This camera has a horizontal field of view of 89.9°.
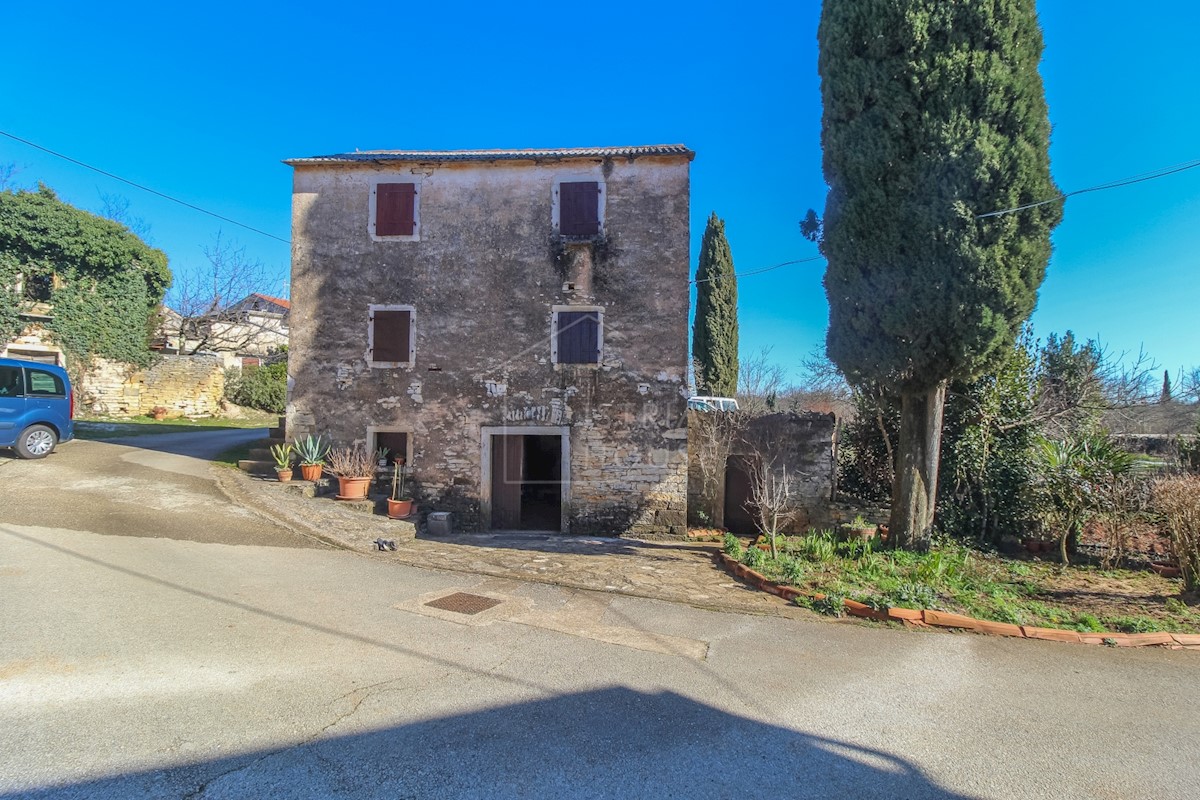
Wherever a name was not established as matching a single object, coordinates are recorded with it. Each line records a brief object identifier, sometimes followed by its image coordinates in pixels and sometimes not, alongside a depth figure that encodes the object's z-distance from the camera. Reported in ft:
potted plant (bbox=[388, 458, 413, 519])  35.37
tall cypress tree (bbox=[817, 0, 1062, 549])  23.91
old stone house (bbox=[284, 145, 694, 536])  38.19
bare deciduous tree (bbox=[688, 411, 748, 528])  38.63
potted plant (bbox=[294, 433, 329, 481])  36.01
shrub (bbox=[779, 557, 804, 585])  22.48
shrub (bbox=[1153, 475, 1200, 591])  21.54
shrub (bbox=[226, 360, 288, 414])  79.82
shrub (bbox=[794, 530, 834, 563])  25.27
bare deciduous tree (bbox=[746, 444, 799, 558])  35.88
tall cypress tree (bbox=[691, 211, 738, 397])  77.87
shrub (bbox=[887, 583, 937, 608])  19.94
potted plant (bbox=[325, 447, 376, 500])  34.60
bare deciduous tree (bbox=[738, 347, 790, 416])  71.75
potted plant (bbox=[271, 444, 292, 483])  35.45
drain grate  18.92
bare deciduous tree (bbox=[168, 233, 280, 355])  77.56
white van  54.03
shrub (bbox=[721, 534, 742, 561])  27.49
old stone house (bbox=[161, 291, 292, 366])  77.61
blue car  33.88
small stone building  36.60
